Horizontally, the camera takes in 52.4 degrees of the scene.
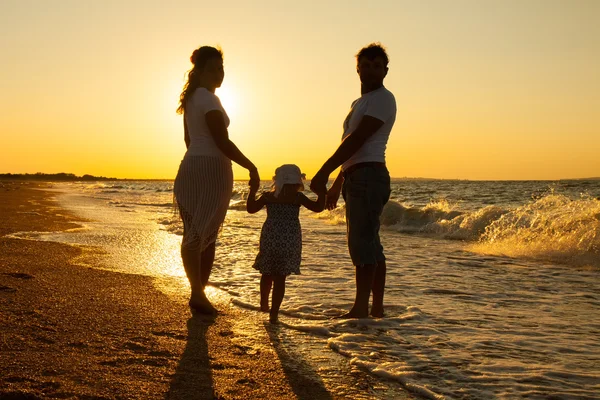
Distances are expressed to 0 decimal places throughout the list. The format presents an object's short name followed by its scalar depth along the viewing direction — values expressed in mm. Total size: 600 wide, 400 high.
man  4191
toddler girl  4402
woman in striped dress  4332
